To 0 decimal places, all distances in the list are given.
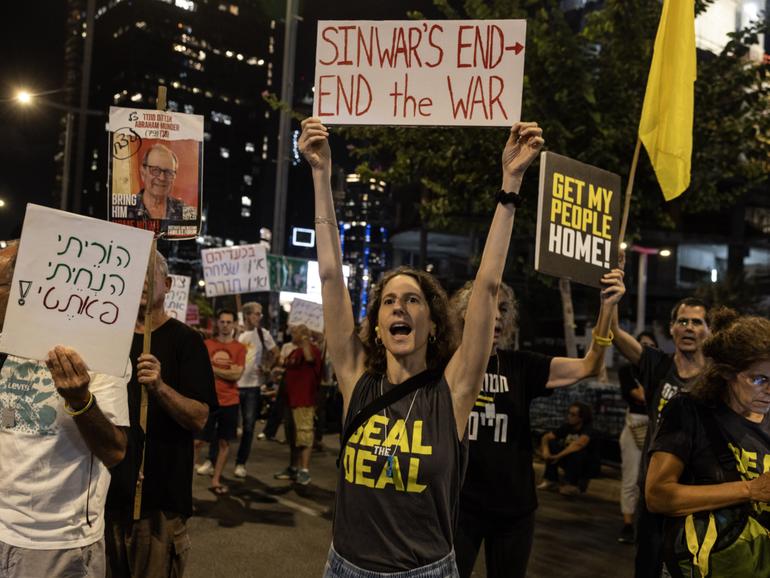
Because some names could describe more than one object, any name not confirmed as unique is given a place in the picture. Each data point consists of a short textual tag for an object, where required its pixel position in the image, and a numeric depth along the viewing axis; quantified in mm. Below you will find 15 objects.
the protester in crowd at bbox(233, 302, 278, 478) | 9891
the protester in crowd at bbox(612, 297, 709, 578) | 4562
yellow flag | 4664
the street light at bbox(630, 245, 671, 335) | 24016
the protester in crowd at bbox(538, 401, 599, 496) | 9867
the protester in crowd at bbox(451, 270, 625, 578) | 3977
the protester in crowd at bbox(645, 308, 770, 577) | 2760
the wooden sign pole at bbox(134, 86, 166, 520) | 3727
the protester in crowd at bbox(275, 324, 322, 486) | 9703
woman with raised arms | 2674
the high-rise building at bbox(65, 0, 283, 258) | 123750
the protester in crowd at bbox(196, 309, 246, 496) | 9180
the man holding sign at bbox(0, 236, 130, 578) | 2713
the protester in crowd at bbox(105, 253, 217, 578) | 3857
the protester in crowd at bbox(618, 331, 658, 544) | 7605
